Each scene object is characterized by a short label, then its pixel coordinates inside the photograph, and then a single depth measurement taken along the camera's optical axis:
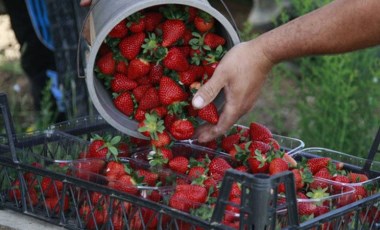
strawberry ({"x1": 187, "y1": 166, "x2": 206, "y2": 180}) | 1.95
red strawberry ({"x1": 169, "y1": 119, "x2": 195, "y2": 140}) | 2.06
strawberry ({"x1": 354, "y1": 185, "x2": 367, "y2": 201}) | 1.92
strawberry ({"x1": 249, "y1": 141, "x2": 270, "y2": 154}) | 2.05
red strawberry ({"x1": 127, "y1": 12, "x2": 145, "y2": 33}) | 2.08
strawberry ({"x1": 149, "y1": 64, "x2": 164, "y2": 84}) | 2.12
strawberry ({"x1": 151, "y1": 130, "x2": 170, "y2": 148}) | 2.06
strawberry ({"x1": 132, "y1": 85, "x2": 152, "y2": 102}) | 2.12
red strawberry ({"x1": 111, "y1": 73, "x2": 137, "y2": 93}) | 2.12
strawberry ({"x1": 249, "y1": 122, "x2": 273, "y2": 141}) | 2.17
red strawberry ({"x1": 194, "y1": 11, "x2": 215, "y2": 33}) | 2.09
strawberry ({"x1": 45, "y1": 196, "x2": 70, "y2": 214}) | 1.97
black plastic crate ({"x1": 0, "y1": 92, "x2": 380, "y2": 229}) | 1.61
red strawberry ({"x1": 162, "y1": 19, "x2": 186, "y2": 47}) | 2.06
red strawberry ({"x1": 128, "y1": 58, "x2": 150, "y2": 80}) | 2.09
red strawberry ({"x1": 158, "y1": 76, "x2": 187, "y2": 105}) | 2.04
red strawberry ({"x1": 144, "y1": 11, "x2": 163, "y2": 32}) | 2.12
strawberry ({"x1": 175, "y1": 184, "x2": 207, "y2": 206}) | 1.81
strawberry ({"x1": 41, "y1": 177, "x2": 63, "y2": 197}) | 1.99
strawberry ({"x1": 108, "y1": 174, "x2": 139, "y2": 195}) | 1.88
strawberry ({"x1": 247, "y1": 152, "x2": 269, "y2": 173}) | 1.97
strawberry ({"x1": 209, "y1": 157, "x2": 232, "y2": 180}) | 1.99
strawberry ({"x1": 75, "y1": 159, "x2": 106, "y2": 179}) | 1.96
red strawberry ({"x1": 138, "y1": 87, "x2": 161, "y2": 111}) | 2.09
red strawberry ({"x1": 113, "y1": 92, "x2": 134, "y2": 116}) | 2.13
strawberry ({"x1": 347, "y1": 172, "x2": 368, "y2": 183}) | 2.00
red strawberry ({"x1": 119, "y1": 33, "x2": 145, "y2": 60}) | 2.09
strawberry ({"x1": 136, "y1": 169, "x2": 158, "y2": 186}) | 1.95
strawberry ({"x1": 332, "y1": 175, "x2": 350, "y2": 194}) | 1.94
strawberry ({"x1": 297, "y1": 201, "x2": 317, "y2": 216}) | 1.82
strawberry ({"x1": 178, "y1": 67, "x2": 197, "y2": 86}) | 2.09
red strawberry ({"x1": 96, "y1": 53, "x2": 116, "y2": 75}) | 2.12
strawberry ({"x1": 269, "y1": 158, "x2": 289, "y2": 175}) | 1.93
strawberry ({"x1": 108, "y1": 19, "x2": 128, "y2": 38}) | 2.10
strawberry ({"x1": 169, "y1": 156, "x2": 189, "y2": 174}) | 2.03
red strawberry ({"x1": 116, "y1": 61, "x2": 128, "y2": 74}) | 2.13
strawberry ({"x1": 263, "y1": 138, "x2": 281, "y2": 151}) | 2.08
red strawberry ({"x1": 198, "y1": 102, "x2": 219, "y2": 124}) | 2.07
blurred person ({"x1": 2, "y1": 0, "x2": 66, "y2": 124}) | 3.58
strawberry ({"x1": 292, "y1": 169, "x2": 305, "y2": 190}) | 1.93
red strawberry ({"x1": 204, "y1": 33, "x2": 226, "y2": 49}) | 2.10
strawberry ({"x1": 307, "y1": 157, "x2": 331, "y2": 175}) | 2.06
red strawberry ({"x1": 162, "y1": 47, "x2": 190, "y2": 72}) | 2.06
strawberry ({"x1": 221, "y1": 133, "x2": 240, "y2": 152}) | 2.17
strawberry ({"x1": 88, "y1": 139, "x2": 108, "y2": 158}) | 2.07
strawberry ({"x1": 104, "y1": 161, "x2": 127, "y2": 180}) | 1.97
